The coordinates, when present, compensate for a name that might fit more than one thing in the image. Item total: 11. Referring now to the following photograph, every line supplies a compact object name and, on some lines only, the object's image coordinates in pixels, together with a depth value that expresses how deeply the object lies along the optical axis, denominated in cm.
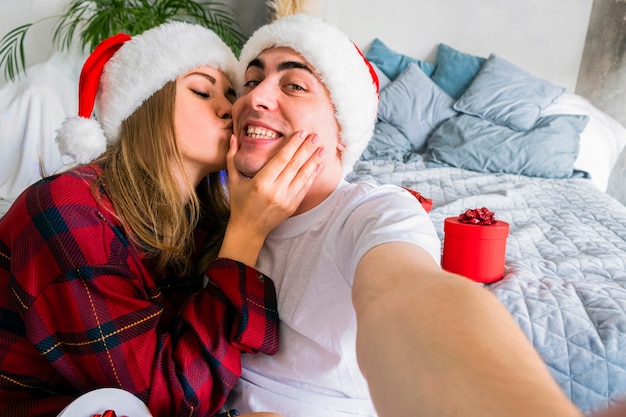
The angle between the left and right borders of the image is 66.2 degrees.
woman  83
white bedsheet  246
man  35
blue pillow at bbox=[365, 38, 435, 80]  338
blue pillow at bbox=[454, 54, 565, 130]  289
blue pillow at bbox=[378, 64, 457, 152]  306
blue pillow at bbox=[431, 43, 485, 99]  327
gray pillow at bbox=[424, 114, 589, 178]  265
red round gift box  135
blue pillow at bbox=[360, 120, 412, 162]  289
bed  110
